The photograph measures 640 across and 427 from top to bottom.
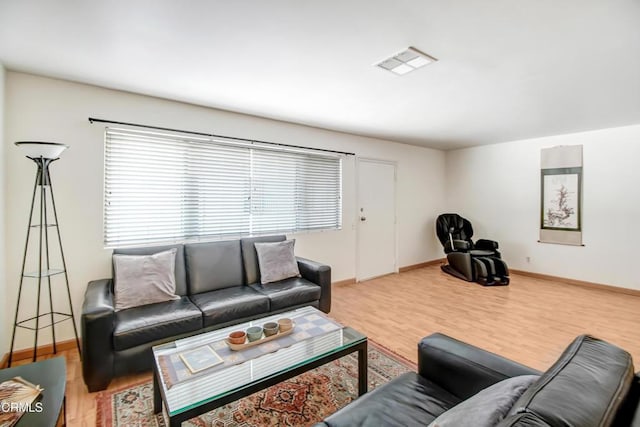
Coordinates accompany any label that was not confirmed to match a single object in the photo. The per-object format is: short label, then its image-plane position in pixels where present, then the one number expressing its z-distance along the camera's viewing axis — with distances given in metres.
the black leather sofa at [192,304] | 2.06
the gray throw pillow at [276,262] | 3.25
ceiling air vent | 2.16
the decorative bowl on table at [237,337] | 1.84
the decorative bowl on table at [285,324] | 2.03
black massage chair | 4.68
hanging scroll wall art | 4.64
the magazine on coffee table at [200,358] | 1.65
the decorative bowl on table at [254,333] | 1.90
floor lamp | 2.30
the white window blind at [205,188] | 2.92
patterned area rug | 1.79
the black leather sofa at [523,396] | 0.69
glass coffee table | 1.40
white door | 4.90
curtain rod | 2.75
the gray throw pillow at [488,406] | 0.81
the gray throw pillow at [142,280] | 2.47
